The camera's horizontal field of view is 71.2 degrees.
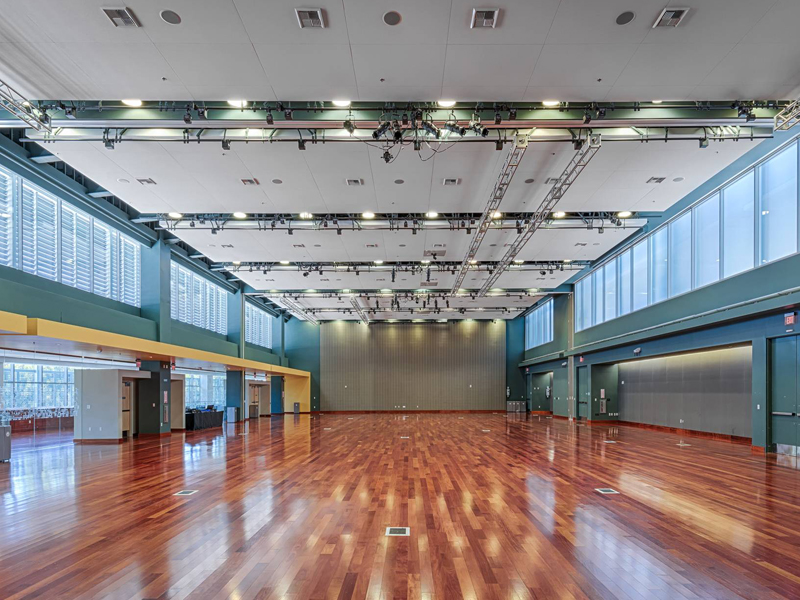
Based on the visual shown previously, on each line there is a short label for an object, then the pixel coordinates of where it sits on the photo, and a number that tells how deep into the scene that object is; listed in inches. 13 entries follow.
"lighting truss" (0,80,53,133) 325.7
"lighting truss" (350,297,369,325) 1190.1
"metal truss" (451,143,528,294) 415.5
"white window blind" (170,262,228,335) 834.2
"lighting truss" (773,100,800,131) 344.5
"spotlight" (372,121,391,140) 362.6
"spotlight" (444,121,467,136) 358.0
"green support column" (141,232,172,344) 716.7
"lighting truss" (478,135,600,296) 395.3
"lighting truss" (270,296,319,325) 1171.3
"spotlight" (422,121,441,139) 359.3
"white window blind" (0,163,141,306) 484.7
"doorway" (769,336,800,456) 480.4
